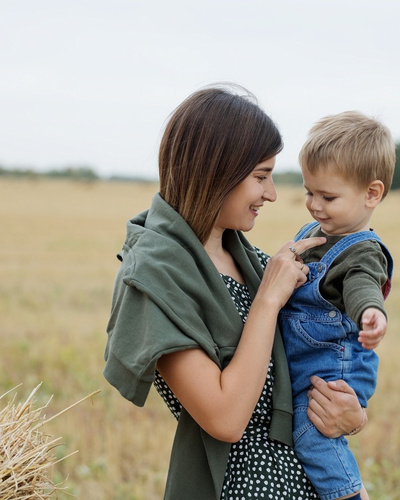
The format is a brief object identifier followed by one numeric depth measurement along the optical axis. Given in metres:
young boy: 2.34
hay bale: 1.76
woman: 2.14
